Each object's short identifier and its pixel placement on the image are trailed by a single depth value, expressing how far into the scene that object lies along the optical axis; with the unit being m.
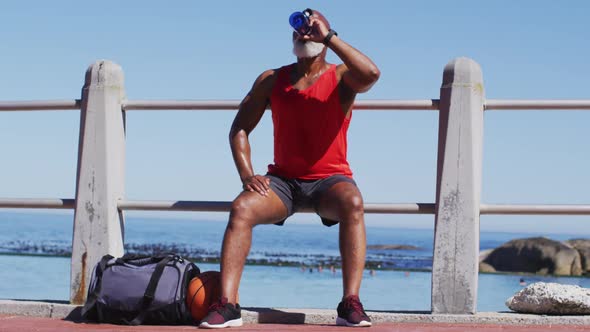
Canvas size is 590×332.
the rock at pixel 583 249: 30.20
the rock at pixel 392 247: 56.28
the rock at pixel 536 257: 30.72
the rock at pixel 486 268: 34.12
